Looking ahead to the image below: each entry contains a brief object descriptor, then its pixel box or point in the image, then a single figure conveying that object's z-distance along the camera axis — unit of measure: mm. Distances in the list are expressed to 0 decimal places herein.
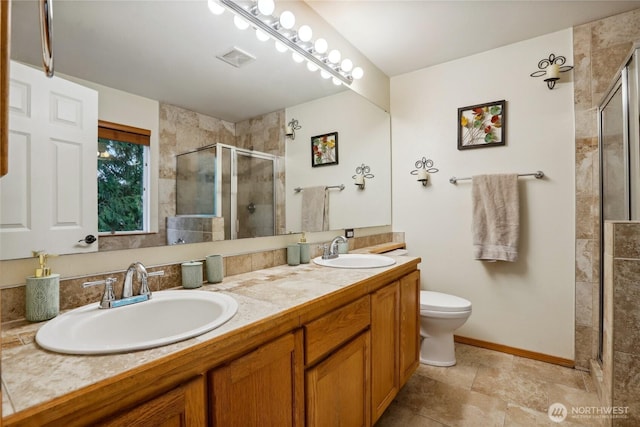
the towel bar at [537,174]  2090
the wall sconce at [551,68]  1989
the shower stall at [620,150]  1444
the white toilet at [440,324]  1933
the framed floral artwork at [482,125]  2238
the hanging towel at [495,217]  2117
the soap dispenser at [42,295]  765
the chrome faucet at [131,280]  927
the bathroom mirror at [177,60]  915
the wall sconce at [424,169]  2514
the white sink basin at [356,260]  1715
